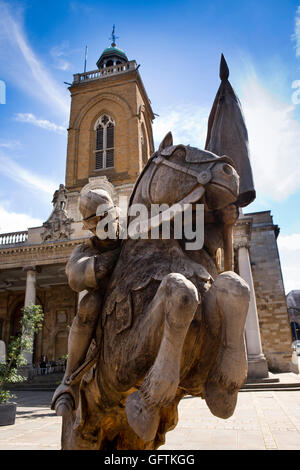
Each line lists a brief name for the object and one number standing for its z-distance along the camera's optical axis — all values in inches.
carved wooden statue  58.2
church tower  981.8
